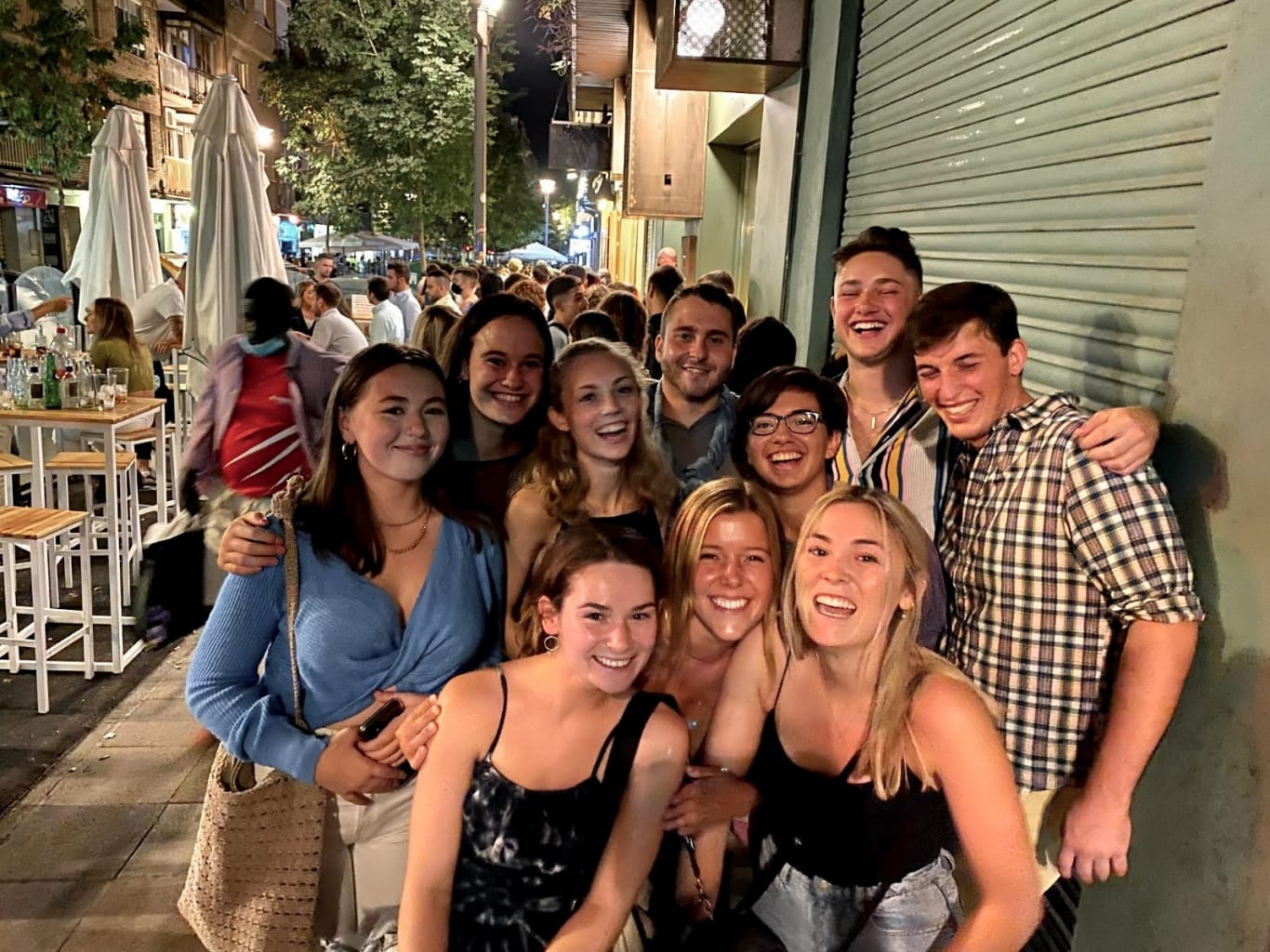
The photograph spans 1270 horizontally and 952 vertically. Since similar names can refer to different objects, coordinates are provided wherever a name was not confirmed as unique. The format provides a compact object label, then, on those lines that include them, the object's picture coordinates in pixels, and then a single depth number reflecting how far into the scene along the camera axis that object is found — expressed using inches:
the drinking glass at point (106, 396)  214.8
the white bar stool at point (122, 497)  227.9
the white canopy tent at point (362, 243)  982.4
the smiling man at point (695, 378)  135.9
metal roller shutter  86.5
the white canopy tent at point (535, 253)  1349.7
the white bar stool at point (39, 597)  177.0
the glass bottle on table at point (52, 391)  213.5
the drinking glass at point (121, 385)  232.7
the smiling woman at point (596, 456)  106.3
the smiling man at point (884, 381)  104.5
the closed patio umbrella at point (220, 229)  252.2
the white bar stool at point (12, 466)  212.1
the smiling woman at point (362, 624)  86.2
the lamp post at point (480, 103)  486.3
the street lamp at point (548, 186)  1220.2
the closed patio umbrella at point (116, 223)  339.0
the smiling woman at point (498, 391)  122.6
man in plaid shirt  74.4
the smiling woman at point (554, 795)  78.5
